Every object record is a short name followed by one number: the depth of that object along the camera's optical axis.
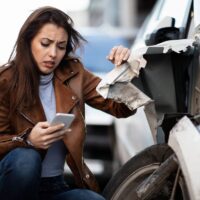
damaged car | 3.60
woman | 3.89
